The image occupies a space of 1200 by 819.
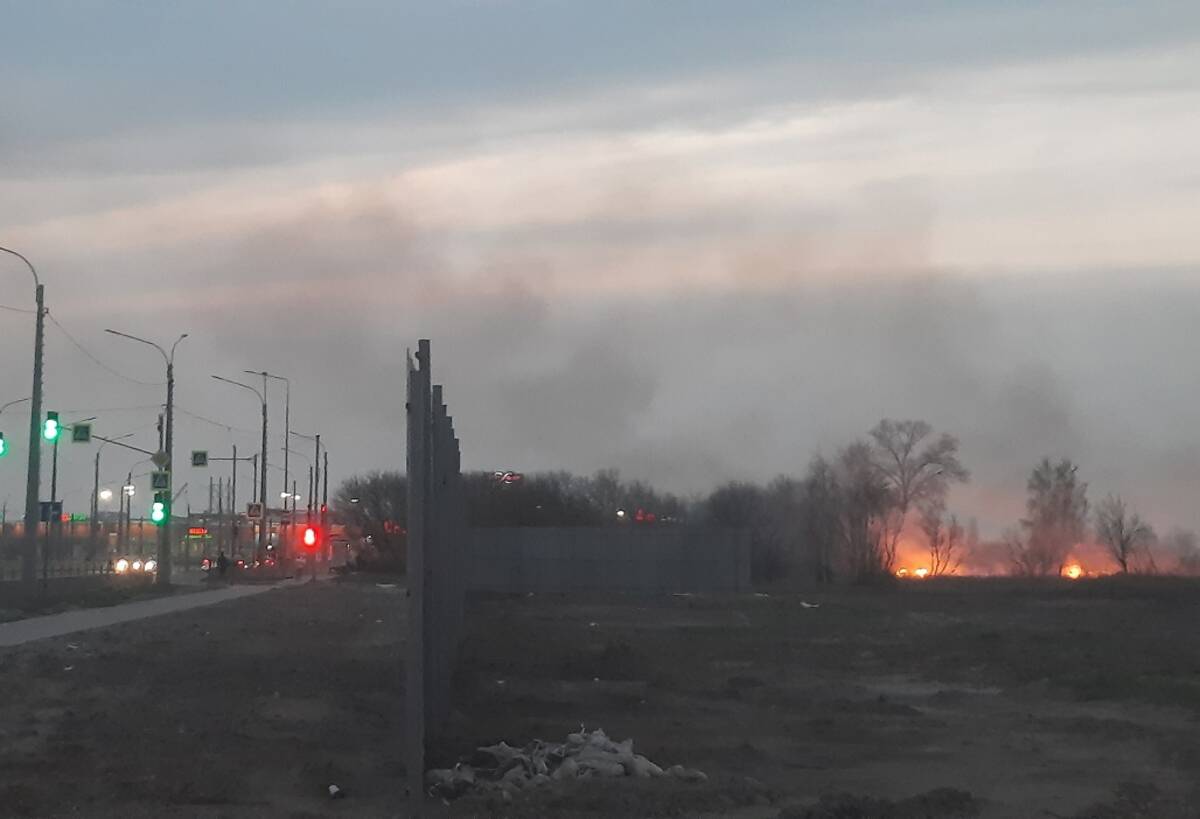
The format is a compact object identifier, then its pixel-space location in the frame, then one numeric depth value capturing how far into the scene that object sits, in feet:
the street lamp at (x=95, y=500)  347.36
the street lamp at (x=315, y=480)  276.62
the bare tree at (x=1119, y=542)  247.70
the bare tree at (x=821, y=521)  234.79
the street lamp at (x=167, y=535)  179.22
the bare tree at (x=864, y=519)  230.89
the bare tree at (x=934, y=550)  246.88
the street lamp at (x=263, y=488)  237.45
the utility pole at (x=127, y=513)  403.54
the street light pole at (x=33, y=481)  128.75
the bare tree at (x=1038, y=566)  245.65
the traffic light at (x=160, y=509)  170.40
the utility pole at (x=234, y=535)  278.46
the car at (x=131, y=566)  282.79
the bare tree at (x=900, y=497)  234.38
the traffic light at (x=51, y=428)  136.67
